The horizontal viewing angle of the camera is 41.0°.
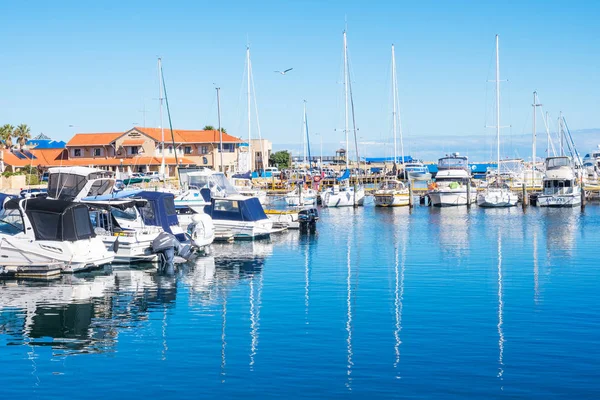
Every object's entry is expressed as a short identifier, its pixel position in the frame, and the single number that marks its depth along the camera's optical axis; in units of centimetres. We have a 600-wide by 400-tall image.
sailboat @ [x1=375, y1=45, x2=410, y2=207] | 7262
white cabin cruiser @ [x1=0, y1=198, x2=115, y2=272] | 3012
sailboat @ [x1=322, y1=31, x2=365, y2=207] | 7306
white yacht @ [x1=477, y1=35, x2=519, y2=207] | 7094
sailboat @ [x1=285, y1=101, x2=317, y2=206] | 7181
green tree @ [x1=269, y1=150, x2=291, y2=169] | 14900
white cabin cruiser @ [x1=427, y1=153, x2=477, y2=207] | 7262
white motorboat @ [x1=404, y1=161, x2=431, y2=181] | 13888
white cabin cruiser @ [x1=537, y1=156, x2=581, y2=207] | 7000
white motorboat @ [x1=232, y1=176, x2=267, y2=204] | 7061
